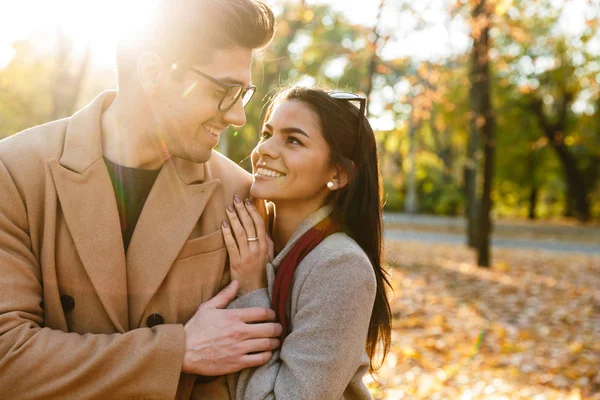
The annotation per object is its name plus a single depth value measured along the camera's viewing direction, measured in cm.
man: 214
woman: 224
